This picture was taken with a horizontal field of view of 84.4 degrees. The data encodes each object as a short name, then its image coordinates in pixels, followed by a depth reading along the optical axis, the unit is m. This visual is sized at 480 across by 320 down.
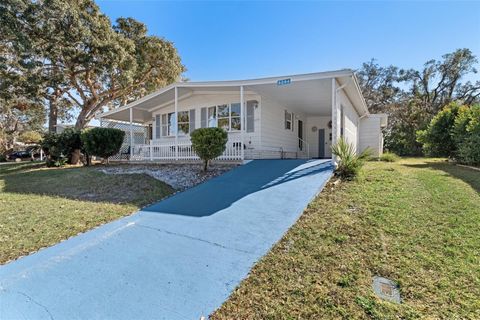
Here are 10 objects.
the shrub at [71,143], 15.00
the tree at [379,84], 32.22
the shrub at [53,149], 14.75
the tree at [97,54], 17.67
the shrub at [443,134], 12.34
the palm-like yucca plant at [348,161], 7.52
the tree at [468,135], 9.42
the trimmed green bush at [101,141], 13.82
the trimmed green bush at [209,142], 9.53
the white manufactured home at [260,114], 10.40
